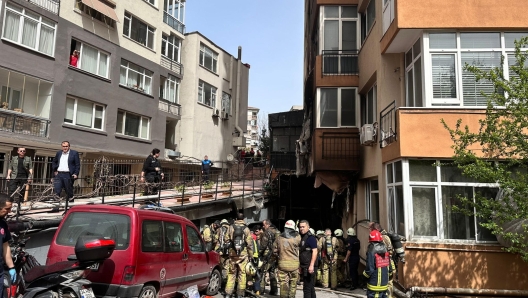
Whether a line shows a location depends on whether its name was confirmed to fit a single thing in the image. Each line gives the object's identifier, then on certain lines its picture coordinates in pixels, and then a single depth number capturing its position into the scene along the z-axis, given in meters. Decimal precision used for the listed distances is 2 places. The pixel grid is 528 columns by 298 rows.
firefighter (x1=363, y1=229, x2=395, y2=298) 6.14
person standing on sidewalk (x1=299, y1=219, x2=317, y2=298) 7.16
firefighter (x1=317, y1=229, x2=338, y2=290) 9.98
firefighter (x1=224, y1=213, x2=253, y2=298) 7.90
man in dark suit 9.38
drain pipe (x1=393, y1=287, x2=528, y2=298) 7.54
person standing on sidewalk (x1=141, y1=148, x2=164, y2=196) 12.30
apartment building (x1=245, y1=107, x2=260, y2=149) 94.25
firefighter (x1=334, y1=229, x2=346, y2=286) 10.50
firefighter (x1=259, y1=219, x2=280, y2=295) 8.98
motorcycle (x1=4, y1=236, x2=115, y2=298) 4.69
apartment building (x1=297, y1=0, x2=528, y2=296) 7.86
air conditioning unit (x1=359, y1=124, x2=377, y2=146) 10.46
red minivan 5.42
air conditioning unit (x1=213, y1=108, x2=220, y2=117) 29.46
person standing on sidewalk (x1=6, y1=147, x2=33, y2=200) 9.96
